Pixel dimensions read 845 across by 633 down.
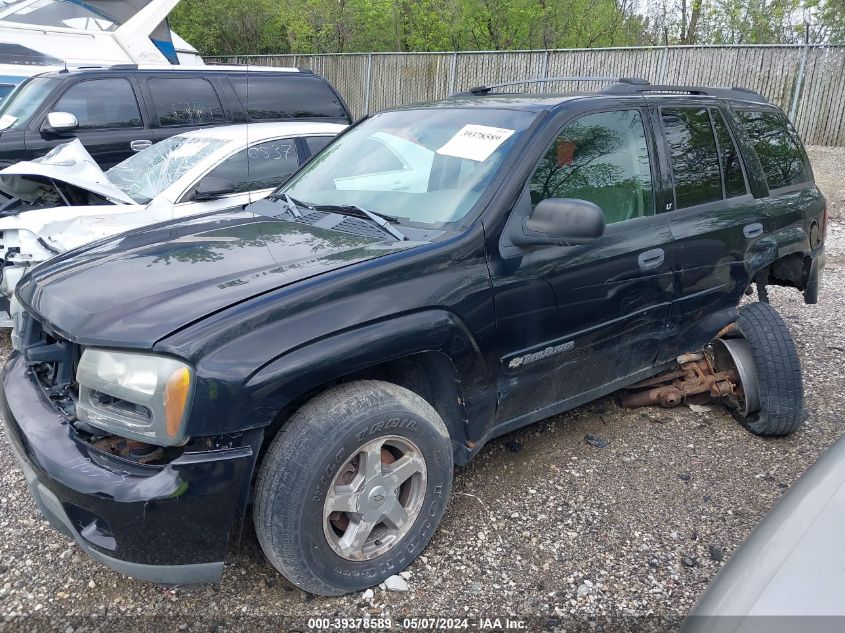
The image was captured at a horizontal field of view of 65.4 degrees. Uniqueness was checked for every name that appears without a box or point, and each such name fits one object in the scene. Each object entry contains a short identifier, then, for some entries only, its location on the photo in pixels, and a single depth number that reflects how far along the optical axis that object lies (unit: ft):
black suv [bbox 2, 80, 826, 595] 6.88
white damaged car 14.76
